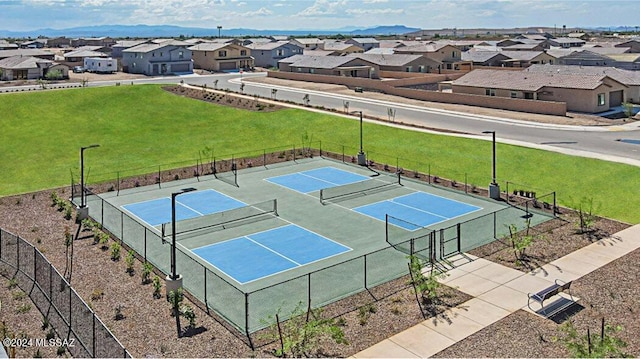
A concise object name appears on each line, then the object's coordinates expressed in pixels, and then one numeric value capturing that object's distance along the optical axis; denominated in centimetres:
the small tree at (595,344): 1559
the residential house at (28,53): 11575
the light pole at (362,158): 4475
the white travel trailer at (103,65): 11475
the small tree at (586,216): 2929
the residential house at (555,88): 6675
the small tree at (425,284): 2175
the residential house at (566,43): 15340
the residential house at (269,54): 13550
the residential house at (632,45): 12500
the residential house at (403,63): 9981
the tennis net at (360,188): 3650
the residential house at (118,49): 13850
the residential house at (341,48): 13706
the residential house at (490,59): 10444
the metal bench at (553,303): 2034
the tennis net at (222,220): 3089
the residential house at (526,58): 10112
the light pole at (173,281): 2212
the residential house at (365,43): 17034
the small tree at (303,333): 1803
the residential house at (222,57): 12225
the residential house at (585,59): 9912
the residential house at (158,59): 11250
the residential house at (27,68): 9950
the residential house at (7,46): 14785
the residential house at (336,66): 9912
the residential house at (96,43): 19188
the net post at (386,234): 2820
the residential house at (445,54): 11012
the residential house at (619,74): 7238
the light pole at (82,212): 3203
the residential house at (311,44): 16265
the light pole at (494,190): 3544
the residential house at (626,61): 9519
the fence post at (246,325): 1894
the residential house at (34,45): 17350
